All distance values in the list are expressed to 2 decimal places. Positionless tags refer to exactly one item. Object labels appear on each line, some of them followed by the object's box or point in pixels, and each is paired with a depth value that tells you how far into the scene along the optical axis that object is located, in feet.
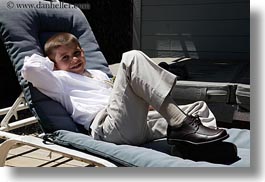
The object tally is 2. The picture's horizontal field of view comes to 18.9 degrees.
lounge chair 8.15
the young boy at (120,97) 8.20
